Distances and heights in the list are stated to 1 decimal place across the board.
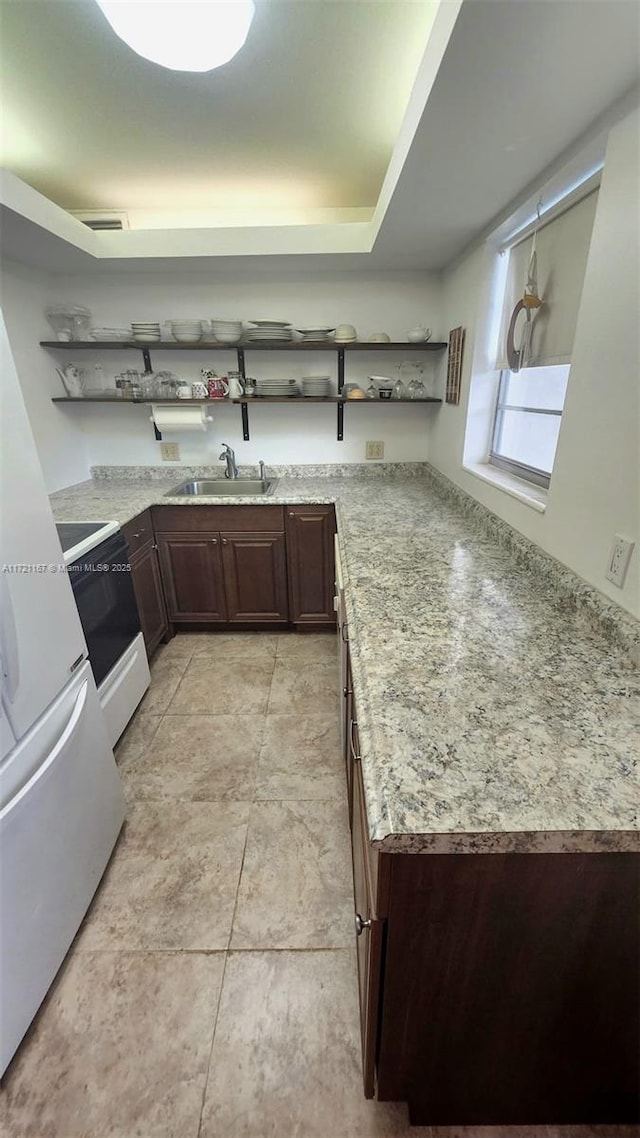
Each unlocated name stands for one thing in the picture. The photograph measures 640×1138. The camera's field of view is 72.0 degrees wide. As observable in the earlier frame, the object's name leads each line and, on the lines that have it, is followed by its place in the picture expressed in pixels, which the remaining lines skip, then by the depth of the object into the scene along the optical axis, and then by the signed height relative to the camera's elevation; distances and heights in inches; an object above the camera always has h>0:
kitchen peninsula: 25.6 -26.4
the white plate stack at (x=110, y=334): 99.9 +14.6
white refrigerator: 39.4 -32.5
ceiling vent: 93.4 +36.6
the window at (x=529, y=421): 64.6 -4.2
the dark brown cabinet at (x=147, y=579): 89.2 -35.8
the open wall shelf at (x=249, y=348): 99.0 +11.2
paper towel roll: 104.3 -3.2
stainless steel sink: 112.3 -21.0
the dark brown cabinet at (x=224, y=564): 98.7 -35.6
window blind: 51.7 +13.7
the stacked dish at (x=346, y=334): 101.4 +13.7
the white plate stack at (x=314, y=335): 100.1 +13.5
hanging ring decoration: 62.9 +6.5
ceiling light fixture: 40.1 +32.8
